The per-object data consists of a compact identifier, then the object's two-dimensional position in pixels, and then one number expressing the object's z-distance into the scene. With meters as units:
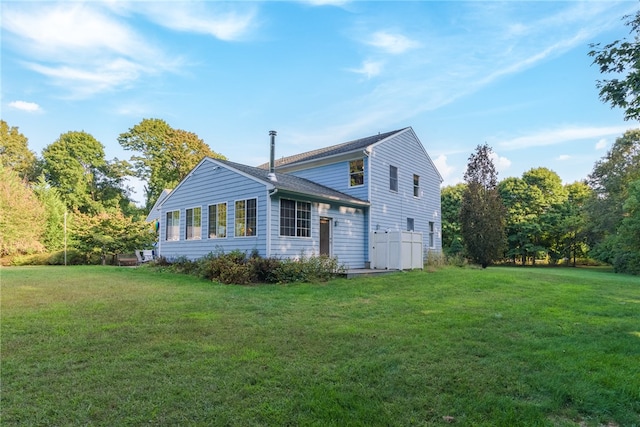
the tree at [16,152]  32.38
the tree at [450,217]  33.31
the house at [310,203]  12.51
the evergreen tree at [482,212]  20.25
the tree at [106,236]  21.77
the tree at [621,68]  4.52
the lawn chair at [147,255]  20.56
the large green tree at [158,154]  35.06
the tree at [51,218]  25.14
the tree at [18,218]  21.84
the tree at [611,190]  24.38
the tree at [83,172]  32.88
